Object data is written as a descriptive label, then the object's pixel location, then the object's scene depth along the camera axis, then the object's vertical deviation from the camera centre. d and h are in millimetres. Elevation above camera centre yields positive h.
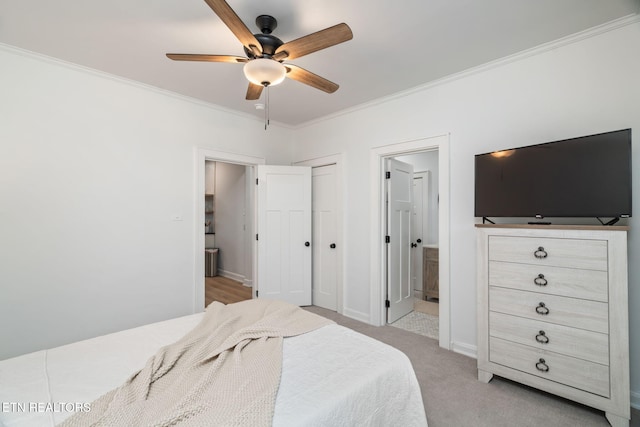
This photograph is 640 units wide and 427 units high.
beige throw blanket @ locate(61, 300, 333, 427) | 1000 -688
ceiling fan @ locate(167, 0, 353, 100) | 1569 +1017
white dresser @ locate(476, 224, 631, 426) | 1744 -644
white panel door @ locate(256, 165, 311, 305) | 3922 -242
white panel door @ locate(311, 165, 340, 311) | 3924 -299
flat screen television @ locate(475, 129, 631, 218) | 1795 +259
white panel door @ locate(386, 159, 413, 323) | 3465 -284
